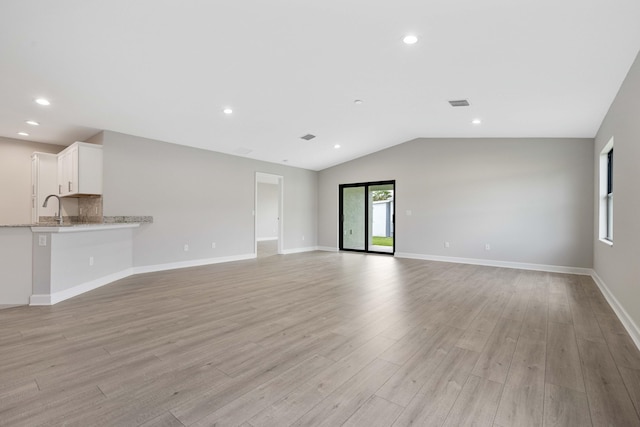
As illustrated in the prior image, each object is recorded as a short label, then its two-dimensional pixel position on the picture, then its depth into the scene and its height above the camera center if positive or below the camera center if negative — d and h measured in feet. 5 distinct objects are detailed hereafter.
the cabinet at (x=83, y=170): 16.40 +2.24
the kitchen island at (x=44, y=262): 11.99 -2.15
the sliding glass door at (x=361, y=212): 28.78 +0.07
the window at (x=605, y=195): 15.60 +1.01
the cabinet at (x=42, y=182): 19.45 +1.82
